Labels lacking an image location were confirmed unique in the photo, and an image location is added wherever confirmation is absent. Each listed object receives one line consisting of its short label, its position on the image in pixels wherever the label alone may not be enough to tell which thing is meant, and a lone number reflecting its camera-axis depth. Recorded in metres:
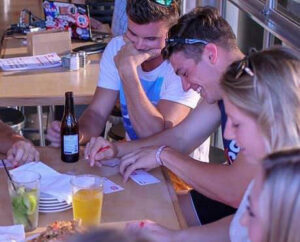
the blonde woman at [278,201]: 0.87
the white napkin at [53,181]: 1.61
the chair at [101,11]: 4.54
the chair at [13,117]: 3.24
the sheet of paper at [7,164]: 1.88
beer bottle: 1.94
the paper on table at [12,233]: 1.40
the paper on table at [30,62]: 3.11
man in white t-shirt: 2.28
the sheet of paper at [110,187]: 1.73
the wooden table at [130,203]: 1.56
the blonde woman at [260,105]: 1.30
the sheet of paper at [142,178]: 1.80
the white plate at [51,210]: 1.59
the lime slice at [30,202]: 1.49
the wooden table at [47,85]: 2.74
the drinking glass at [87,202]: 1.51
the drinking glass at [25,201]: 1.49
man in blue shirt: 1.78
